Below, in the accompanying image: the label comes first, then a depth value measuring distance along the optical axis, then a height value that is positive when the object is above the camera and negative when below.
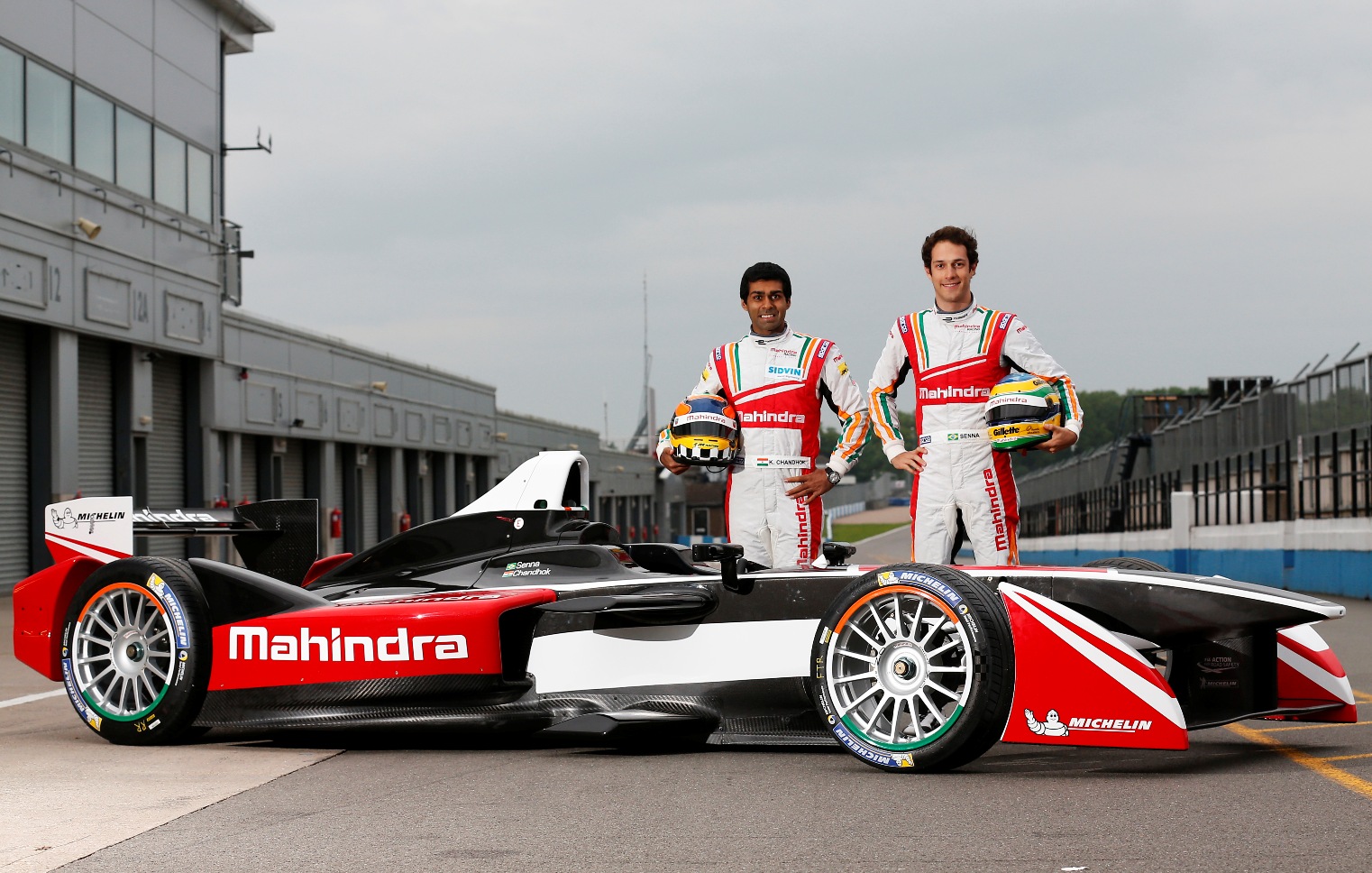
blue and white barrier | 18.81 -1.16
